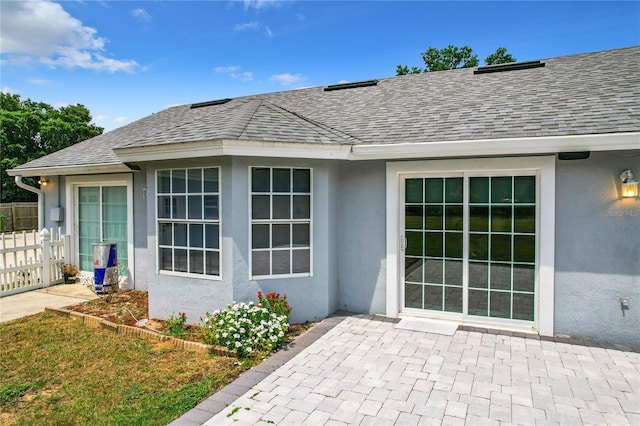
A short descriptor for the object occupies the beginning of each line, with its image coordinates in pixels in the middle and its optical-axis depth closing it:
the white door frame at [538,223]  5.52
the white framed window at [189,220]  6.02
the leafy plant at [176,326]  5.76
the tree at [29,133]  27.72
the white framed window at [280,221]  6.04
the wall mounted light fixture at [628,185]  5.06
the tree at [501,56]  24.09
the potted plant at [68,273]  9.45
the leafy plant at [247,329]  5.04
